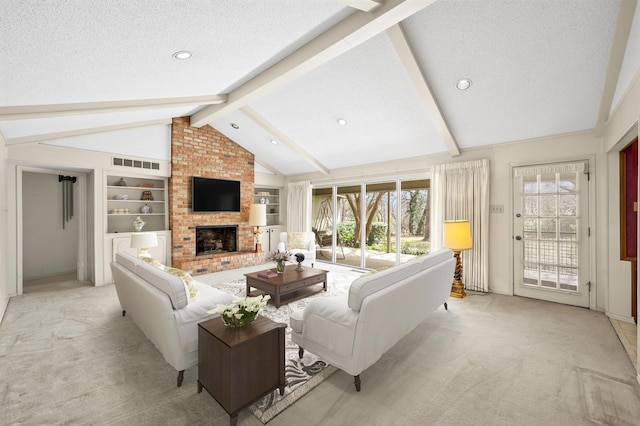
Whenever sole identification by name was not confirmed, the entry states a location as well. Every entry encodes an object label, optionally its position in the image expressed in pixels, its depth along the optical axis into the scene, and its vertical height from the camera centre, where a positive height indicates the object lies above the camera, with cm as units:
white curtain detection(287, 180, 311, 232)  748 +17
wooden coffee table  380 -100
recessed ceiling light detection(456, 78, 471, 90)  342 +156
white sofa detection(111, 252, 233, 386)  215 -80
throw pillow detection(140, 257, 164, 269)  298 -53
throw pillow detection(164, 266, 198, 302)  256 -66
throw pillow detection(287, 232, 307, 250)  668 -67
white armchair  662 -69
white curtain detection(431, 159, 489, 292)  461 +11
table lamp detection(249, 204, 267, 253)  687 -5
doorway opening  539 -30
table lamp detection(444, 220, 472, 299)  423 -38
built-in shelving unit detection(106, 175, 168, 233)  562 +23
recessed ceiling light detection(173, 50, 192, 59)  270 +153
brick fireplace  590 +44
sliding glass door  588 -23
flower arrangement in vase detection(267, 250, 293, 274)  413 -66
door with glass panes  396 -32
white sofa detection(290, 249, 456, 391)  207 -85
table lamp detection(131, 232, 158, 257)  436 -42
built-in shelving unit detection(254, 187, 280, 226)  826 +26
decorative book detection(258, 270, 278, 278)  410 -90
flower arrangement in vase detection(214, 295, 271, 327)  191 -66
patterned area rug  191 -131
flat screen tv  617 +42
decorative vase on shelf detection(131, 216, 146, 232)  559 -21
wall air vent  534 +98
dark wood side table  175 -98
